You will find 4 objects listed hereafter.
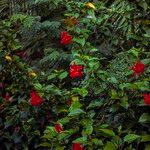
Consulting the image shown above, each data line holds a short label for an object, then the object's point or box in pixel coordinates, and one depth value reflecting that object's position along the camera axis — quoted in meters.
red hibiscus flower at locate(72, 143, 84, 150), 3.22
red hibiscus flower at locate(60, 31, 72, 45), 4.34
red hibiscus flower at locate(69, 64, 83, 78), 3.65
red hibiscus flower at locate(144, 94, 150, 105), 3.08
